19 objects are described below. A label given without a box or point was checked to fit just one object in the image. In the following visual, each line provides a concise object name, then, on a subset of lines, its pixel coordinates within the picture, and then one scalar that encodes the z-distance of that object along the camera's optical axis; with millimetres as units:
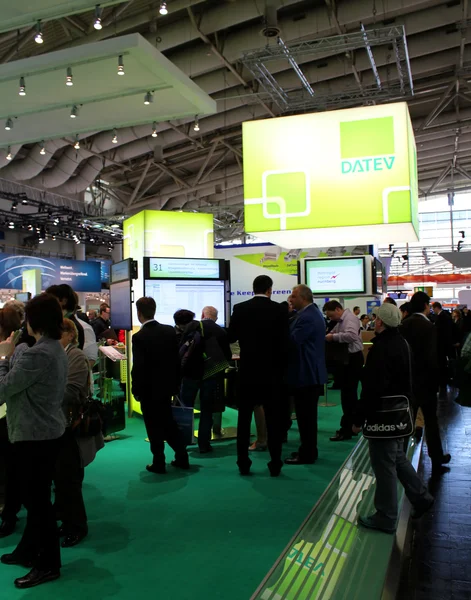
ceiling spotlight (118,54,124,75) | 4894
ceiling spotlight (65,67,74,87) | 5160
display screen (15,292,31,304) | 10055
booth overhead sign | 5004
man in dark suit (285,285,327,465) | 4402
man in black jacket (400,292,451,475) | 4016
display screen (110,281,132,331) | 5824
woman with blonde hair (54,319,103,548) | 2871
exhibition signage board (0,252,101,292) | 15484
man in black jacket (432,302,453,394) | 7371
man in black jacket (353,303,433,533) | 2836
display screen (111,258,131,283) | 5723
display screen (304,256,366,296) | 7492
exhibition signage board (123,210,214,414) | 6727
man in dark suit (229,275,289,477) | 3971
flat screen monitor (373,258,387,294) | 7473
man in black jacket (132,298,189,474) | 4168
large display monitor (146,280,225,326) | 5945
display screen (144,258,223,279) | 5961
